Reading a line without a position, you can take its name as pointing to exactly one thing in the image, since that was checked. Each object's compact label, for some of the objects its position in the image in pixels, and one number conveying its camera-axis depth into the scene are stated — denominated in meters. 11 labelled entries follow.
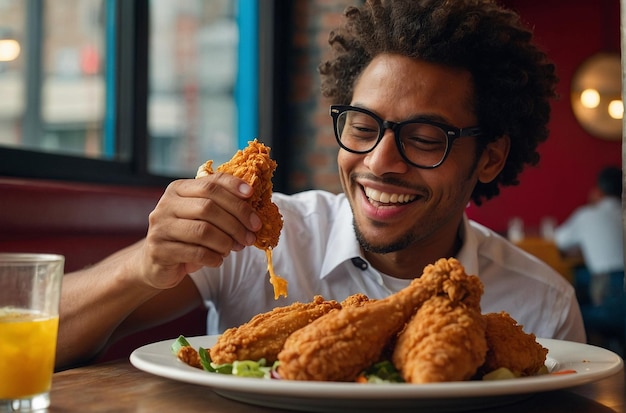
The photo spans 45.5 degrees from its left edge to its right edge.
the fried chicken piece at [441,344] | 0.96
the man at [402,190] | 1.81
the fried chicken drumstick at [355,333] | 0.97
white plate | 0.89
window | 3.76
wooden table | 1.03
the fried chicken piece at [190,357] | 1.17
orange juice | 1.01
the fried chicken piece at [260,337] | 1.11
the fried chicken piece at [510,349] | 1.08
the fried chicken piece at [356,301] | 1.21
